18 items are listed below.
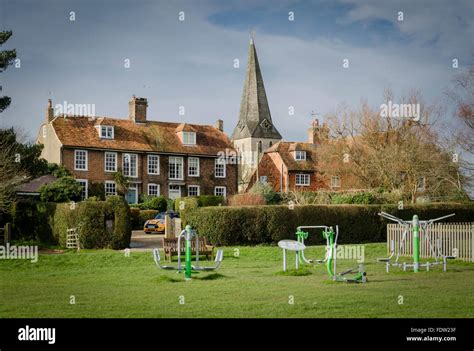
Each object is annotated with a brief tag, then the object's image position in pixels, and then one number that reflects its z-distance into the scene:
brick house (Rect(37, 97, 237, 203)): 49.56
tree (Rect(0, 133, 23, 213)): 30.92
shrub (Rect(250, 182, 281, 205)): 47.00
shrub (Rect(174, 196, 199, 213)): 31.19
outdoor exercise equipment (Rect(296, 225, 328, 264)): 21.08
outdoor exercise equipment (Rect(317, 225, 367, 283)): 17.06
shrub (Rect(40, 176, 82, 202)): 37.34
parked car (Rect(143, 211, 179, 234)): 39.78
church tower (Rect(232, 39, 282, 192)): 87.46
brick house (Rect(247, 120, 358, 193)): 61.84
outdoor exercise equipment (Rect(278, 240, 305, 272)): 18.40
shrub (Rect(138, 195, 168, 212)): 48.78
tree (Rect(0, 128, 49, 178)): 33.08
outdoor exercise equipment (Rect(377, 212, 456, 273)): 19.34
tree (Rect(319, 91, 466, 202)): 45.03
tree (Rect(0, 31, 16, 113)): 30.12
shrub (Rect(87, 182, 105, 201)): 49.12
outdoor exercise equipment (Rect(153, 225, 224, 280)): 17.47
